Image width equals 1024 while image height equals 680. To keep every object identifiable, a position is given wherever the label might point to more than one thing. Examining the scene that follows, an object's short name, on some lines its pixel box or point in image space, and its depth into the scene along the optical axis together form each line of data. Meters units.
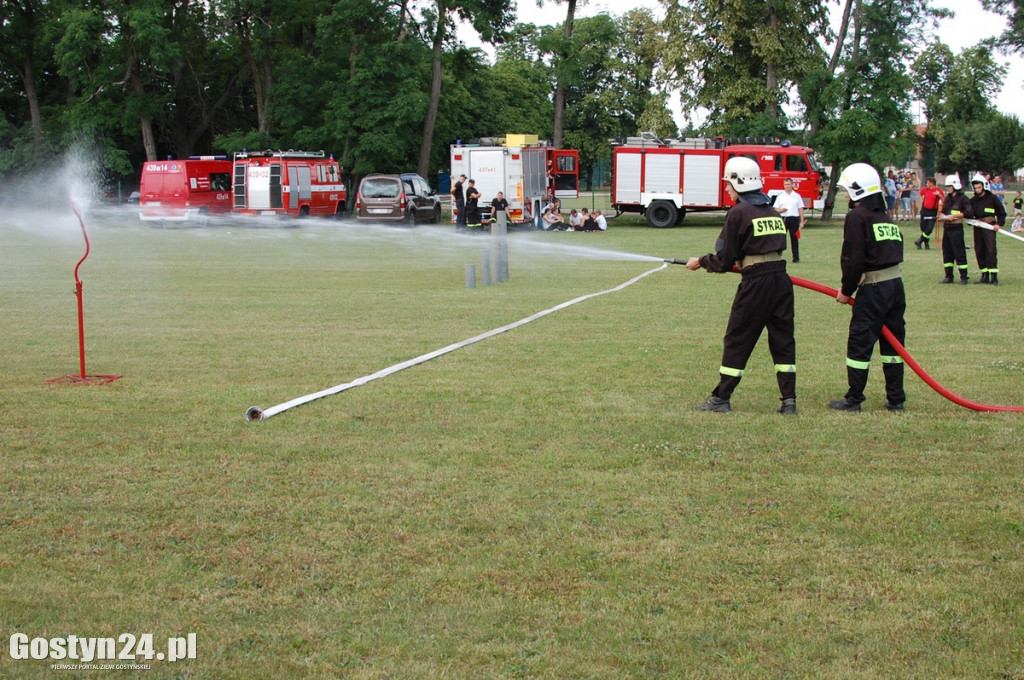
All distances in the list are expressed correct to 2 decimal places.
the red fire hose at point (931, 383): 8.09
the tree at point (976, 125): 82.69
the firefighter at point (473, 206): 32.97
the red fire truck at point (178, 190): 35.94
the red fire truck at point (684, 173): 37.38
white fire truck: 35.41
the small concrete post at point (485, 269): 17.48
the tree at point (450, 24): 45.78
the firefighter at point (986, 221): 16.95
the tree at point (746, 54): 44.97
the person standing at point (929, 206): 24.42
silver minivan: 36.16
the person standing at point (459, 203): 33.38
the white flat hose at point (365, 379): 7.79
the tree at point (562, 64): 49.94
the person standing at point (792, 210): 21.48
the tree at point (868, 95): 40.66
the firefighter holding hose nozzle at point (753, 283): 7.97
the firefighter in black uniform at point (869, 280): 8.05
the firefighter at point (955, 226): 17.16
